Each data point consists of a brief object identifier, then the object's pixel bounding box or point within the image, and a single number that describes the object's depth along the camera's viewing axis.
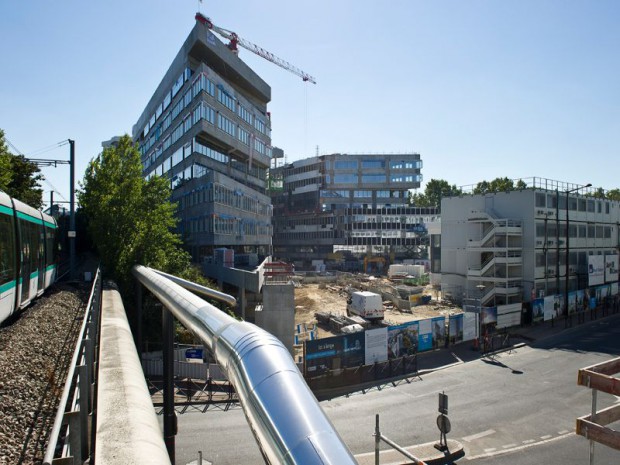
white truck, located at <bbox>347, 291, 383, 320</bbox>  42.58
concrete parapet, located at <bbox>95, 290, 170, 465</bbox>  5.18
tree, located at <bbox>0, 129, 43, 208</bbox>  30.53
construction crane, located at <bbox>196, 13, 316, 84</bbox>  100.95
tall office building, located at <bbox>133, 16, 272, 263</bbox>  47.00
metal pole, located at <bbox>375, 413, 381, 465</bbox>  13.55
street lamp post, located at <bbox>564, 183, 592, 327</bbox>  41.97
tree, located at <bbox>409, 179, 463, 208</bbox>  143.38
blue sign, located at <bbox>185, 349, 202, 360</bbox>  25.48
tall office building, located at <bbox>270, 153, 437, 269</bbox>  107.31
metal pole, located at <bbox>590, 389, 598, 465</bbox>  7.63
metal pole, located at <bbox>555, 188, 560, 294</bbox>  47.92
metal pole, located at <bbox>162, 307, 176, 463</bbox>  10.52
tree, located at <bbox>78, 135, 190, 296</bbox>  29.62
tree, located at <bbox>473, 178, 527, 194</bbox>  108.97
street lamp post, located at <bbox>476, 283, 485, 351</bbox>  34.31
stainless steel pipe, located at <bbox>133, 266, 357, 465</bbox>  2.92
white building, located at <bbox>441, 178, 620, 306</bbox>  47.78
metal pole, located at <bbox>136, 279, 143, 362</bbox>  22.17
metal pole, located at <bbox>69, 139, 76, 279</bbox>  29.84
